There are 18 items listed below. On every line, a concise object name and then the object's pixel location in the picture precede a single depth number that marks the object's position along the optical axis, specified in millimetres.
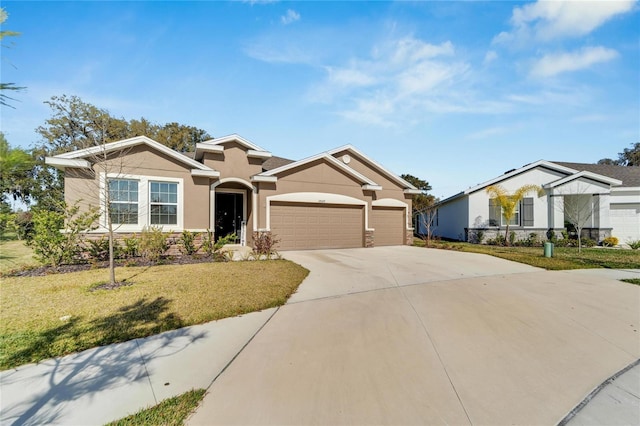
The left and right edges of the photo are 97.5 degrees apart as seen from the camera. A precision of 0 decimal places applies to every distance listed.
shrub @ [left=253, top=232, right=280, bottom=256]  11407
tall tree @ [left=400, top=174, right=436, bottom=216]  26062
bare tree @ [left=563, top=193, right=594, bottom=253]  18142
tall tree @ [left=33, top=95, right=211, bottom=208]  22672
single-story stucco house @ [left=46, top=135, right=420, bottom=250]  10867
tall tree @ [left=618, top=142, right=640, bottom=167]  40469
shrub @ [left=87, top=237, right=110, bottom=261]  9562
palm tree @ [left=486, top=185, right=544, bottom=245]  17922
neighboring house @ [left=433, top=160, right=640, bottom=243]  17688
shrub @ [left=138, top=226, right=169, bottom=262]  9852
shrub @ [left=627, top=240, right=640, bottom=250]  15572
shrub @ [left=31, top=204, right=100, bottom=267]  8398
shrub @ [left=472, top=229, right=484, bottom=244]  18781
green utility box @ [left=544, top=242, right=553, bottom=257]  12320
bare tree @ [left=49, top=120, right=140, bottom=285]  10297
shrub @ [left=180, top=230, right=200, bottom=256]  11370
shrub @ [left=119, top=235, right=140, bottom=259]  10039
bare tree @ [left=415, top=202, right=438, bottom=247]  23364
